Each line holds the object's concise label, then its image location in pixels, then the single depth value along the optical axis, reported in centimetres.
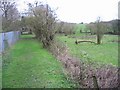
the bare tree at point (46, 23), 942
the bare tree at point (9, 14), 1498
